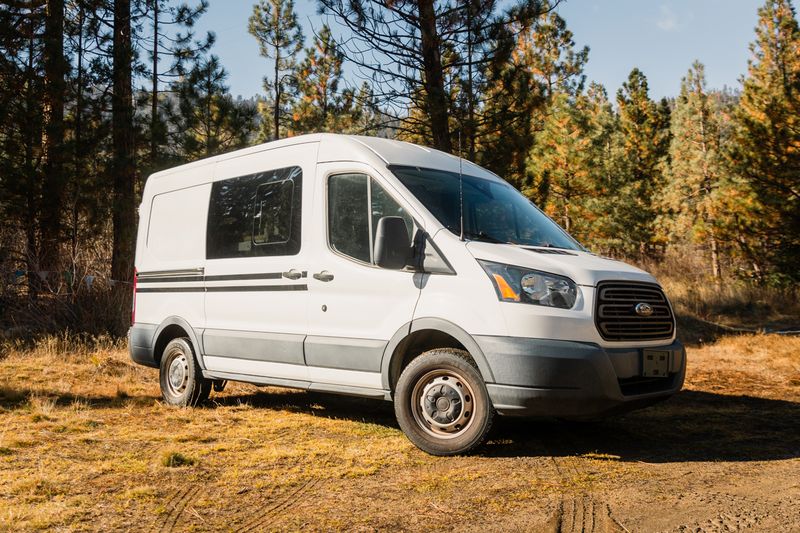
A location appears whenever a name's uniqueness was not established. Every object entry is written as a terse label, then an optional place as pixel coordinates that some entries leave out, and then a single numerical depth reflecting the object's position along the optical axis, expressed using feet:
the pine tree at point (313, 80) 100.64
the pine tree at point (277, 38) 102.32
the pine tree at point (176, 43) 53.83
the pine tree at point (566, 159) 91.76
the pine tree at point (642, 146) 110.93
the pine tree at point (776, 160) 54.60
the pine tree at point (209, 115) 55.26
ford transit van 14.90
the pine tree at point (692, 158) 102.63
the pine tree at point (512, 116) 42.06
